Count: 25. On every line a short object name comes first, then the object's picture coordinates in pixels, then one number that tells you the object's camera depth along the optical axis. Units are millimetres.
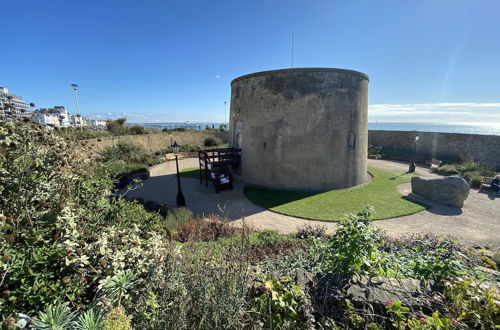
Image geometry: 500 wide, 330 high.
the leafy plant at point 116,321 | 1614
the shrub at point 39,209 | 1923
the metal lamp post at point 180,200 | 10160
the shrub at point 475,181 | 13302
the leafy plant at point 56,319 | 1513
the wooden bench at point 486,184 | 12711
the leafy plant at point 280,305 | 2391
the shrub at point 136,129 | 25695
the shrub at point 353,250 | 2795
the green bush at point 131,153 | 18134
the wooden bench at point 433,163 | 18288
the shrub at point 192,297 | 2070
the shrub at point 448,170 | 15992
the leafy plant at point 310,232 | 6840
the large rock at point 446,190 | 10133
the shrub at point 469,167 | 15833
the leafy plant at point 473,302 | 2190
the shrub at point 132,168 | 14027
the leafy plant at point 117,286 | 1949
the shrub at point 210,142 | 28609
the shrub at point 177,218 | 7008
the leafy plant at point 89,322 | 1608
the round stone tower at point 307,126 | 12352
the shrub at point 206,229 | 6402
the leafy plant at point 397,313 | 2211
